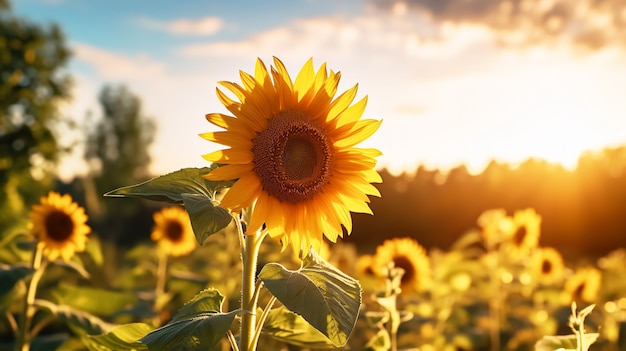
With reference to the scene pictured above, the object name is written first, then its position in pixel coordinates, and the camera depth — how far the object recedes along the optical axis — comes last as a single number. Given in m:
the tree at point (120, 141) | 39.72
